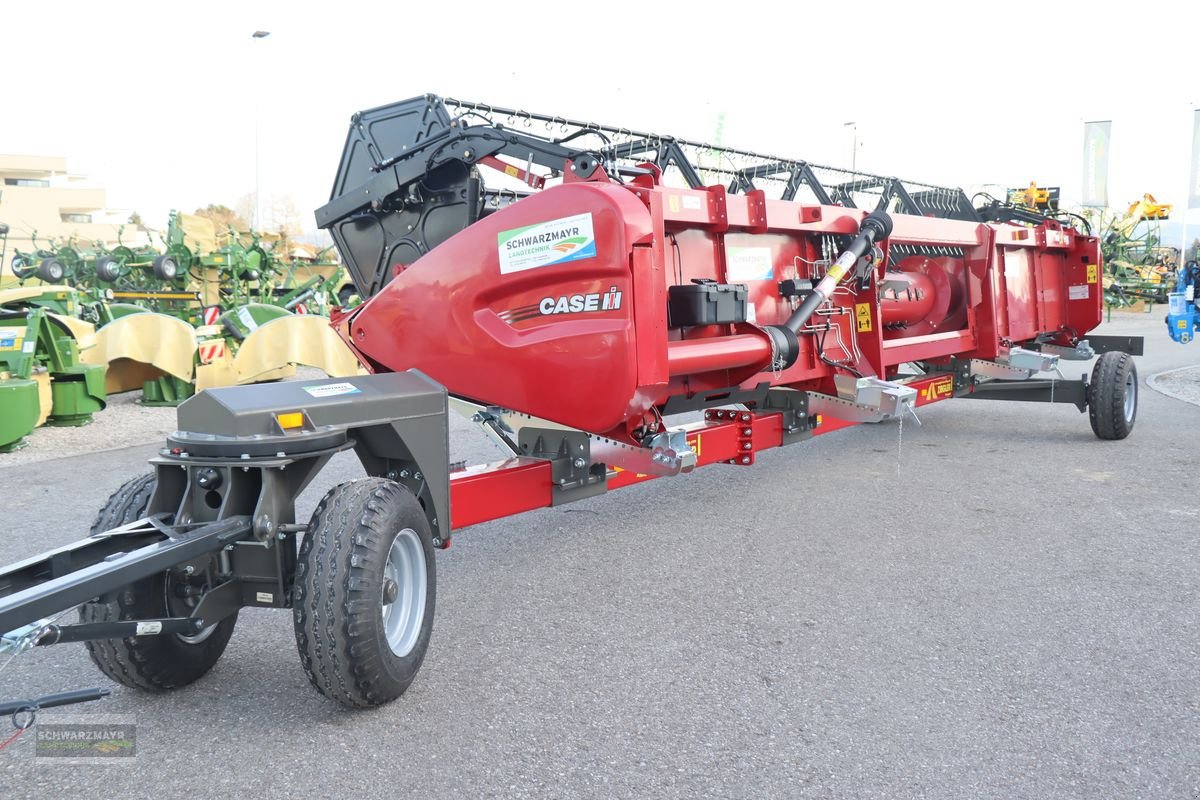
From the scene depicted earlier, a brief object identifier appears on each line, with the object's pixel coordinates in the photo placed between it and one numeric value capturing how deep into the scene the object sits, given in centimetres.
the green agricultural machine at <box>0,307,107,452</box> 774
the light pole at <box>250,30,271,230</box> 2193
